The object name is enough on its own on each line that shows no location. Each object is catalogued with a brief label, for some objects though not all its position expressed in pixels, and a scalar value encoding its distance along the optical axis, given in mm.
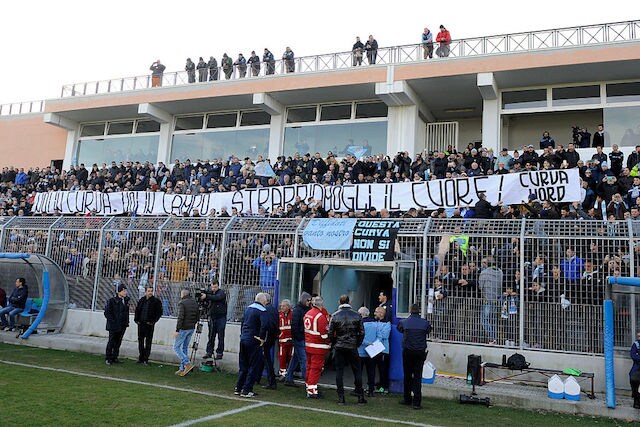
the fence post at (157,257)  14773
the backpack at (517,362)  10648
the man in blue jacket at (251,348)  9828
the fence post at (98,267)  15734
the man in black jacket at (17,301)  15461
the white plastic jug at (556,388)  9625
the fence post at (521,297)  11086
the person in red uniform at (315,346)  9867
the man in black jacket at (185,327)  11359
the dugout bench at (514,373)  10391
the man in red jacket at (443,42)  21375
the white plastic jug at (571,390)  9547
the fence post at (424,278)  11805
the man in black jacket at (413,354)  9547
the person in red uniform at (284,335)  11180
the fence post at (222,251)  13953
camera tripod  11914
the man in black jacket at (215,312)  12312
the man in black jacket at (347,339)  9805
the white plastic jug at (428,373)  10555
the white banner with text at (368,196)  14616
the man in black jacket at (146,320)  12445
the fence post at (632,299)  10438
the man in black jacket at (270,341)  10586
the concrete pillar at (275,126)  24625
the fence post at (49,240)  16516
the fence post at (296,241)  12977
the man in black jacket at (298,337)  10844
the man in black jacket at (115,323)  12234
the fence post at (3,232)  17109
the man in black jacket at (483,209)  14048
